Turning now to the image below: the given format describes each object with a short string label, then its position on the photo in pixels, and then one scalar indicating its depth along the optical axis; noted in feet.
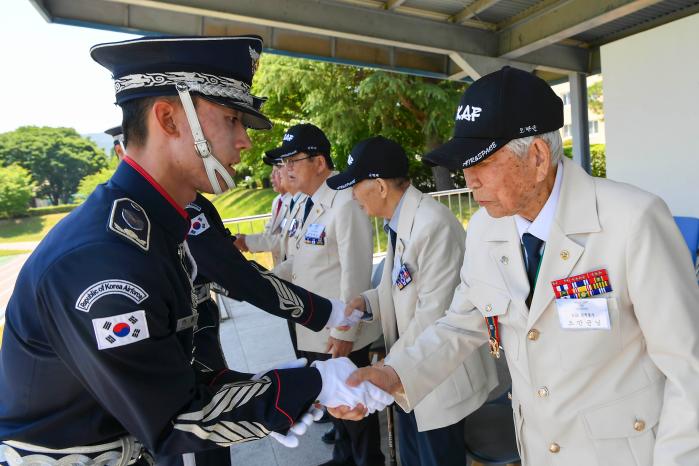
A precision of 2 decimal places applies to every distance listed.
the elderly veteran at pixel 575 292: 3.90
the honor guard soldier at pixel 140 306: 3.53
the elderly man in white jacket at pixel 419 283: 7.16
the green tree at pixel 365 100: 52.60
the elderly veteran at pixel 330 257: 9.64
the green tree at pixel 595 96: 124.74
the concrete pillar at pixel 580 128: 28.27
